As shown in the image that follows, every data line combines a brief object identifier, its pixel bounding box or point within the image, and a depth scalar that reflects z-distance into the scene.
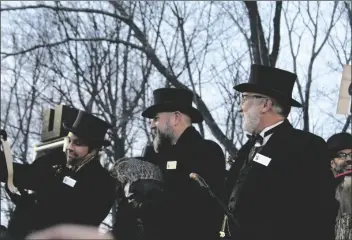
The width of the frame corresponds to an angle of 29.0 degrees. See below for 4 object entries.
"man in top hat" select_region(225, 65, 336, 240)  4.44
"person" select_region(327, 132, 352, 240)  6.77
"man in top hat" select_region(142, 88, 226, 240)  5.39
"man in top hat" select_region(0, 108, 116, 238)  5.95
